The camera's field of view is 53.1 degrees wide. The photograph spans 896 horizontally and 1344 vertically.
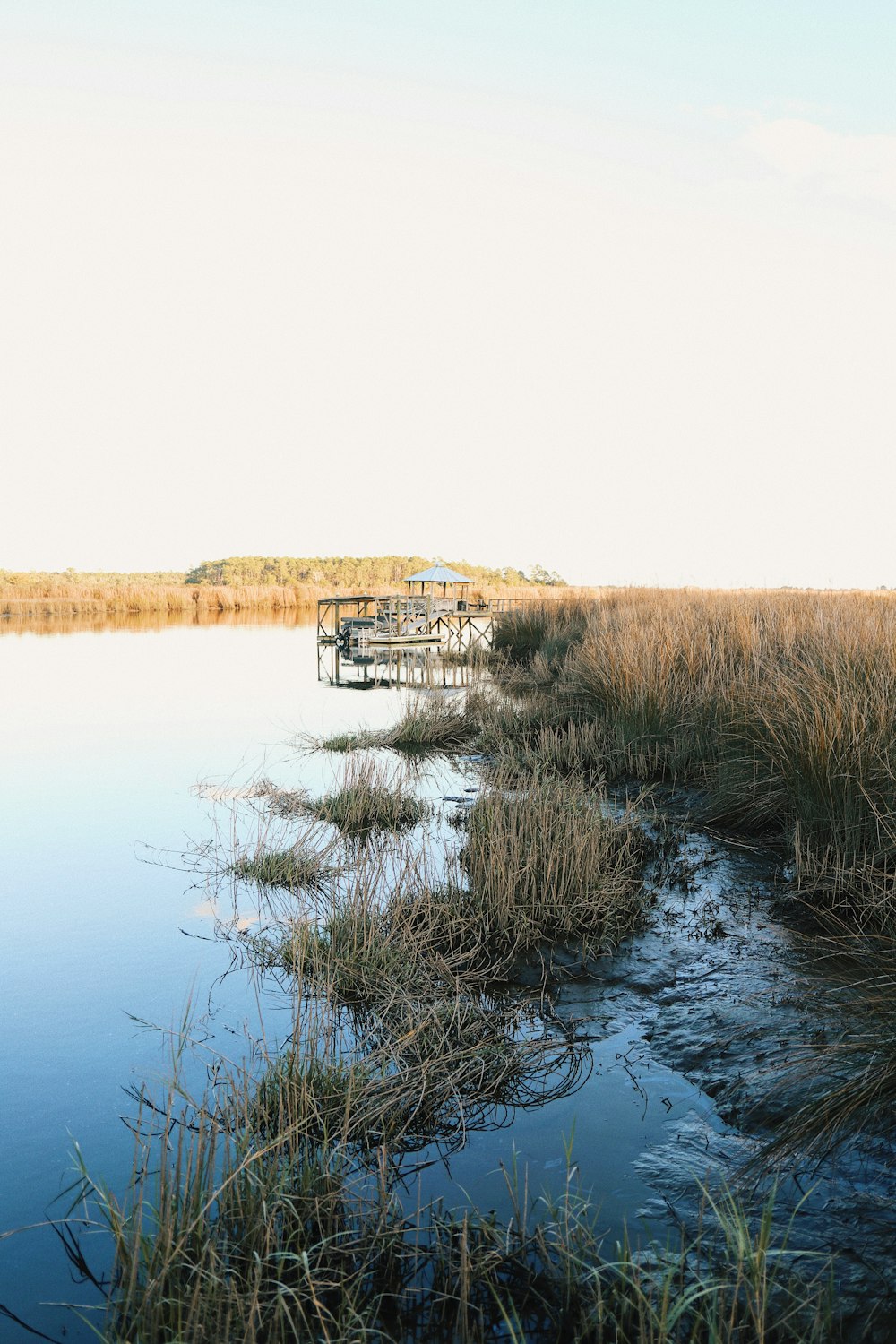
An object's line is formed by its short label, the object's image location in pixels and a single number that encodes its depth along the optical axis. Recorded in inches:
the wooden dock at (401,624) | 841.5
